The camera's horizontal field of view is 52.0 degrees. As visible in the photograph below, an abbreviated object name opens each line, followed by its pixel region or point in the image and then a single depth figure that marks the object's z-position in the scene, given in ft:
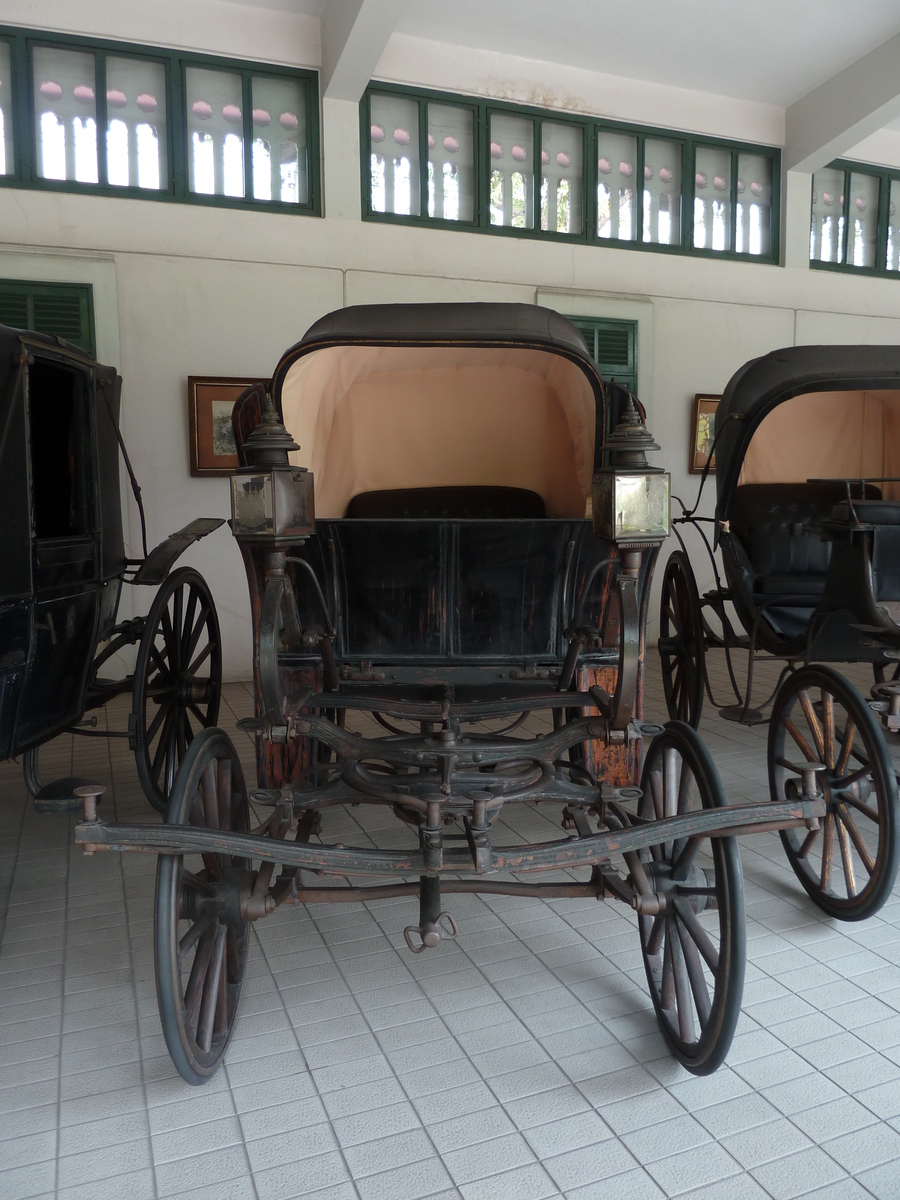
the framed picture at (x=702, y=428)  23.36
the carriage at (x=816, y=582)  8.45
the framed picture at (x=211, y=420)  18.89
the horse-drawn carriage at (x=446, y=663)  6.05
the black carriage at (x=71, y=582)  8.43
